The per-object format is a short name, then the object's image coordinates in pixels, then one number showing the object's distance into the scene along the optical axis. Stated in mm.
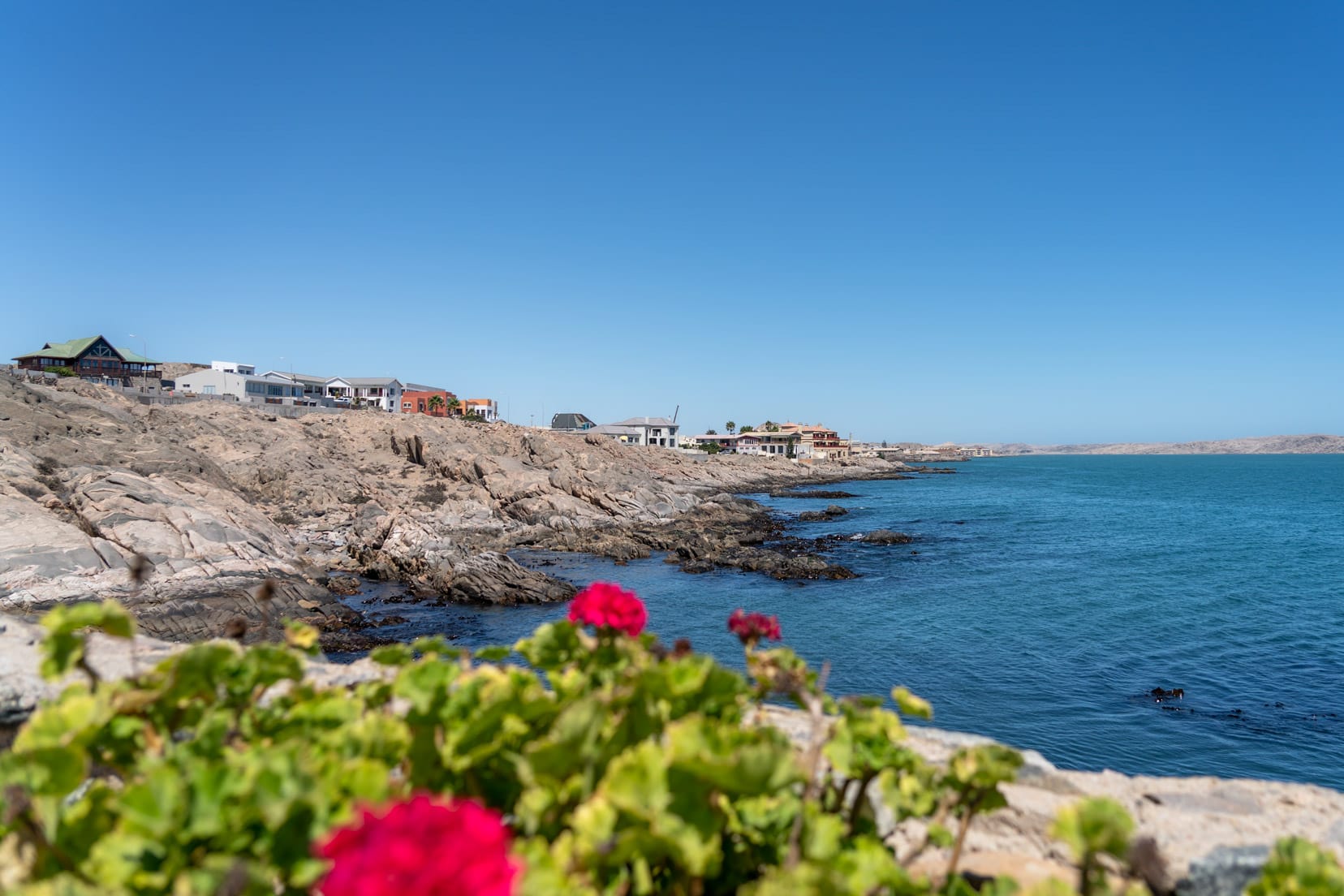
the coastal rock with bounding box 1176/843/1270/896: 3654
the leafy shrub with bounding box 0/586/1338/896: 2416
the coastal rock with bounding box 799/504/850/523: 58406
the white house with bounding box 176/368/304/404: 76000
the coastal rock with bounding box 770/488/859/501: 79000
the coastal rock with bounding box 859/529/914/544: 45719
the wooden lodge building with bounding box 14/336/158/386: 68250
